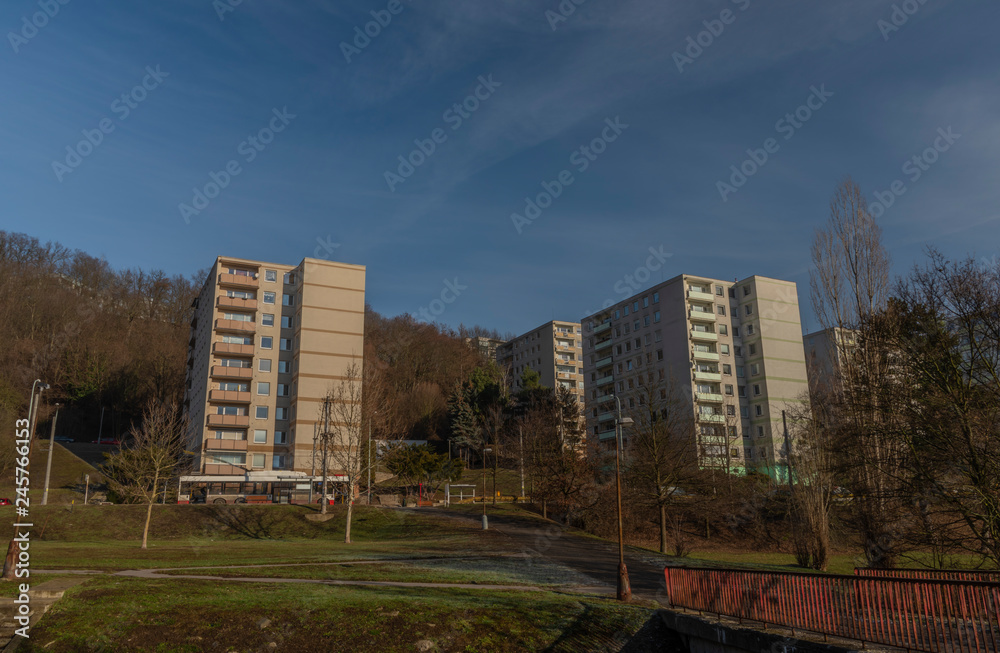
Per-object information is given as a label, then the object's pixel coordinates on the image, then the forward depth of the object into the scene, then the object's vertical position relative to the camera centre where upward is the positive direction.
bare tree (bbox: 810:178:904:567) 23.75 +0.66
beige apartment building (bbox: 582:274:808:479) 82.25 +14.03
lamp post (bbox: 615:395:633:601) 19.66 -3.73
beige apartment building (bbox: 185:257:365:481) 68.75 +12.02
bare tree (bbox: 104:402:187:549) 35.03 +0.51
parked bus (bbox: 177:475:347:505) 53.34 -2.01
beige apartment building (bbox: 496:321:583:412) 121.44 +20.39
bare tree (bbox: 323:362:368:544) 44.04 +1.88
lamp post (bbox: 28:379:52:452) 20.26 +2.16
